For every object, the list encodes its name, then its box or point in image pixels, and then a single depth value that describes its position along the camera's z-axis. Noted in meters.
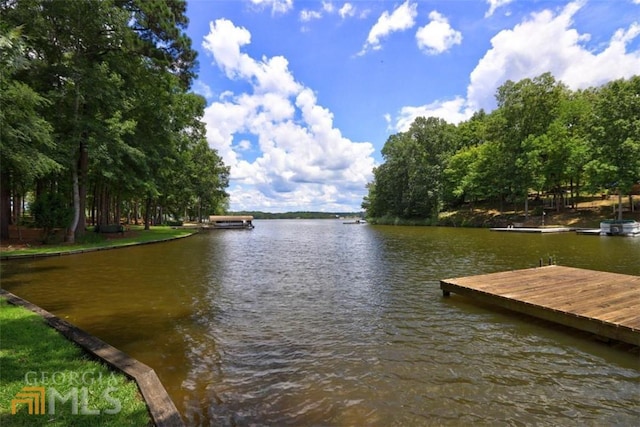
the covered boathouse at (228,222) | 55.88
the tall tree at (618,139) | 33.81
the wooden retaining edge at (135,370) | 3.49
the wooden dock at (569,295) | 6.22
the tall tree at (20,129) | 9.36
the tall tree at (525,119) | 44.59
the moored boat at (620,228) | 29.36
